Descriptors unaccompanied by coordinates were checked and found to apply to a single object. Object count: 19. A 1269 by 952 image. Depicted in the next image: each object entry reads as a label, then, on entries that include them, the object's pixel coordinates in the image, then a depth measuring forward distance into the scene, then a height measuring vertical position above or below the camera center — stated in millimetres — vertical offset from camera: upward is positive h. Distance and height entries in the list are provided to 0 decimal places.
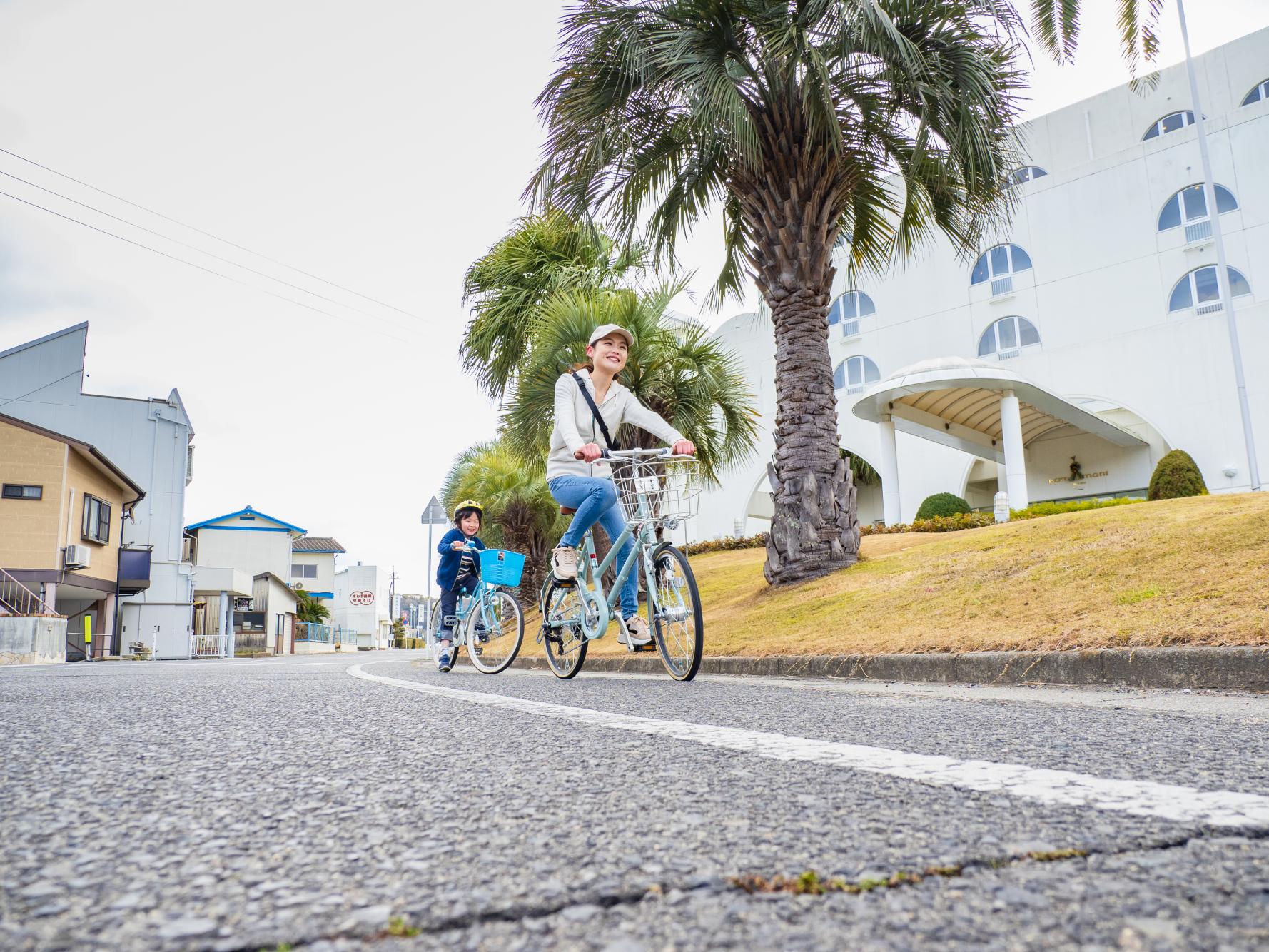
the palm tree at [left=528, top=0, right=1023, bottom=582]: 10125 +5697
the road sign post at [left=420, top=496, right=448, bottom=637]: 29016 +3336
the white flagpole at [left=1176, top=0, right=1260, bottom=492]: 21578 +6944
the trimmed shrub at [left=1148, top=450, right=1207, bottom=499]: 19141 +2279
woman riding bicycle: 5992 +1178
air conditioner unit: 27469 +2375
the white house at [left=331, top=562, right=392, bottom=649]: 82625 +1946
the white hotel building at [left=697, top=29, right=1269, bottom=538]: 24016 +8350
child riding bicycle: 8938 +536
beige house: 26594 +3741
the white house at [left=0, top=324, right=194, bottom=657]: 34719 +7525
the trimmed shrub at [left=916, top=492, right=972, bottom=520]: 24938 +2479
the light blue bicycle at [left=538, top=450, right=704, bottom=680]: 5668 +335
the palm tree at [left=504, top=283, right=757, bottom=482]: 15484 +4318
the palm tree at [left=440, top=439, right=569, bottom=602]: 26094 +3207
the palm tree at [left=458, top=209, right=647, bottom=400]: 18719 +6941
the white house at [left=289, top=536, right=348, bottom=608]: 72875 +4924
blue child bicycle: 8312 +24
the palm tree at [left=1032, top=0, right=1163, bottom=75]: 12516 +7893
